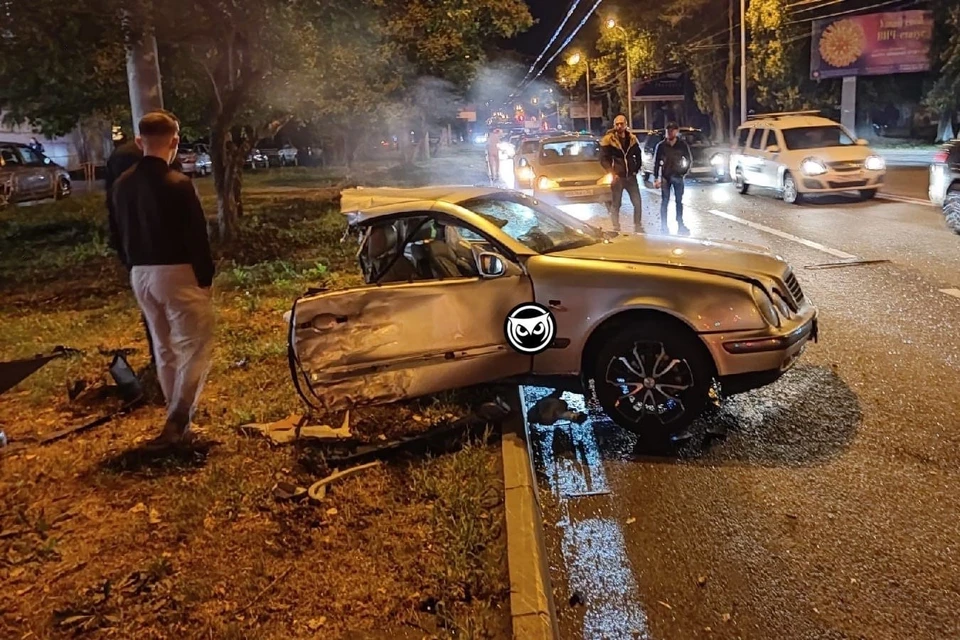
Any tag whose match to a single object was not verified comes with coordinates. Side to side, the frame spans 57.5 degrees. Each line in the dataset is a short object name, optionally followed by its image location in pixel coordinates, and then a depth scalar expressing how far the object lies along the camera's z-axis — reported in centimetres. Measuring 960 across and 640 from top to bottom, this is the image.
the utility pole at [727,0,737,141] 3928
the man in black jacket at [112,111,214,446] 509
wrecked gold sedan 534
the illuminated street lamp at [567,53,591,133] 7530
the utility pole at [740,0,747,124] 3212
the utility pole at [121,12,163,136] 1010
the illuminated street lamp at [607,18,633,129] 5266
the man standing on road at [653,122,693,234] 1334
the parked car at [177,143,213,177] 4088
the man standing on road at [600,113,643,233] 1286
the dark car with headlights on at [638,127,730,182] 2634
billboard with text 3756
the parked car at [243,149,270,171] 5194
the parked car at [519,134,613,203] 1694
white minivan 1795
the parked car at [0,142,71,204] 2558
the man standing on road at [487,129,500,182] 2744
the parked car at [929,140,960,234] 1288
